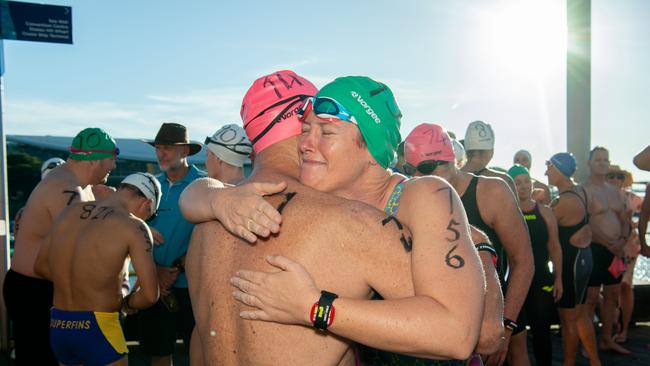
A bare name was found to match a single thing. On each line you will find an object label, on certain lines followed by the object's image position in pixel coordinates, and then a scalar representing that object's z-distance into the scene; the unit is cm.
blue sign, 718
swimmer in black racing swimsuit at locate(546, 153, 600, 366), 602
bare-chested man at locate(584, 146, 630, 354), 748
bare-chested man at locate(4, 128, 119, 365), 474
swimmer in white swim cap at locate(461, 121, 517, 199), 511
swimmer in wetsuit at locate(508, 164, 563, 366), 530
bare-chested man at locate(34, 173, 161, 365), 402
